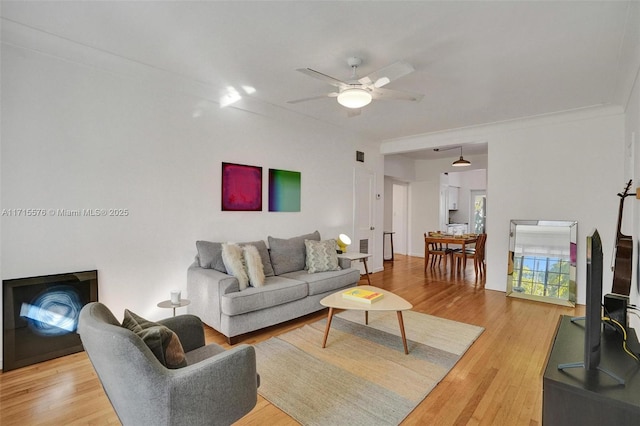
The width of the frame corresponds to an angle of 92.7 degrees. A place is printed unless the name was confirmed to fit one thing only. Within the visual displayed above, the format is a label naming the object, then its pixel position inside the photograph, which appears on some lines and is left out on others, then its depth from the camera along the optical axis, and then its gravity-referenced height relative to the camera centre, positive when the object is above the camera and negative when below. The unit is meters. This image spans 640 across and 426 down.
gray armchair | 1.25 -0.78
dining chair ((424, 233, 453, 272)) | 6.72 -0.96
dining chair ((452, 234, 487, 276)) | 6.06 -0.95
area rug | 2.05 -1.34
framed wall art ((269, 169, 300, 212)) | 4.46 +0.26
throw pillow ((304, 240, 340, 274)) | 4.18 -0.68
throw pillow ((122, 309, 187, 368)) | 1.43 -0.65
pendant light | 6.68 +1.01
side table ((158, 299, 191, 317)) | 2.89 -0.94
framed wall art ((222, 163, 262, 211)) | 3.95 +0.27
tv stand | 1.12 -0.70
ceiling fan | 2.46 +1.10
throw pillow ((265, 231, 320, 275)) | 4.06 -0.64
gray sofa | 3.02 -0.90
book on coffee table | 2.92 -0.87
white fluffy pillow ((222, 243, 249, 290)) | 3.23 -0.61
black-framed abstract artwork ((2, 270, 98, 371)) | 2.51 -0.94
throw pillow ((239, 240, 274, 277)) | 3.89 -0.63
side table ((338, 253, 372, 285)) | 4.67 -0.76
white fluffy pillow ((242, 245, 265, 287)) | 3.34 -0.66
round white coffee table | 2.79 -0.91
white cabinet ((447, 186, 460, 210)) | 9.67 +0.36
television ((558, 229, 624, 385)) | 1.29 -0.44
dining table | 6.31 -0.64
